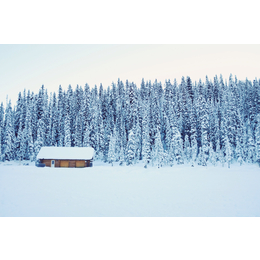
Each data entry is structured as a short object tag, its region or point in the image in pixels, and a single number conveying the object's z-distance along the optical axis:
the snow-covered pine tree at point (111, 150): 44.37
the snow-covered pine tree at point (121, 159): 42.32
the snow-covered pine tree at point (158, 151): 38.75
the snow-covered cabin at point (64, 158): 37.03
